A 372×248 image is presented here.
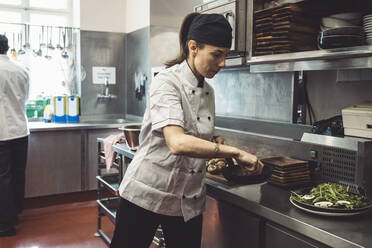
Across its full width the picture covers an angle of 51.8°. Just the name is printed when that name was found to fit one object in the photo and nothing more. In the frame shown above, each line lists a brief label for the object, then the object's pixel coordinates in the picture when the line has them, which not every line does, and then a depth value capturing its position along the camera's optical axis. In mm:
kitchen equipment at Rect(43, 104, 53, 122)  4504
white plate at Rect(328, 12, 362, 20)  1907
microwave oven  2549
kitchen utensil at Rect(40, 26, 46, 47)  4613
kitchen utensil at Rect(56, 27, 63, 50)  4675
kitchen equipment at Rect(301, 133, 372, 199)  1750
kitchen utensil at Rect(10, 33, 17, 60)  4340
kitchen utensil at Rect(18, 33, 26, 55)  4468
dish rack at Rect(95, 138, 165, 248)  2850
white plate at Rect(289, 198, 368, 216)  1437
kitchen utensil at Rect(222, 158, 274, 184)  1943
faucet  4867
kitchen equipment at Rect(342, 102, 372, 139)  1789
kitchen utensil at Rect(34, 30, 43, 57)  4562
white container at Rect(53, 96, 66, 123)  4477
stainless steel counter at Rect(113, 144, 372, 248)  1291
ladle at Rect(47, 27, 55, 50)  4628
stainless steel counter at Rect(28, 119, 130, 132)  3972
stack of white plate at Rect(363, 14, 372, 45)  1725
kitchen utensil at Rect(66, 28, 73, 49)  4812
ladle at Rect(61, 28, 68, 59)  4742
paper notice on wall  4816
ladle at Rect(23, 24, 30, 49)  4551
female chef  1521
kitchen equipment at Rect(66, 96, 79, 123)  4543
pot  2738
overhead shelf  1660
